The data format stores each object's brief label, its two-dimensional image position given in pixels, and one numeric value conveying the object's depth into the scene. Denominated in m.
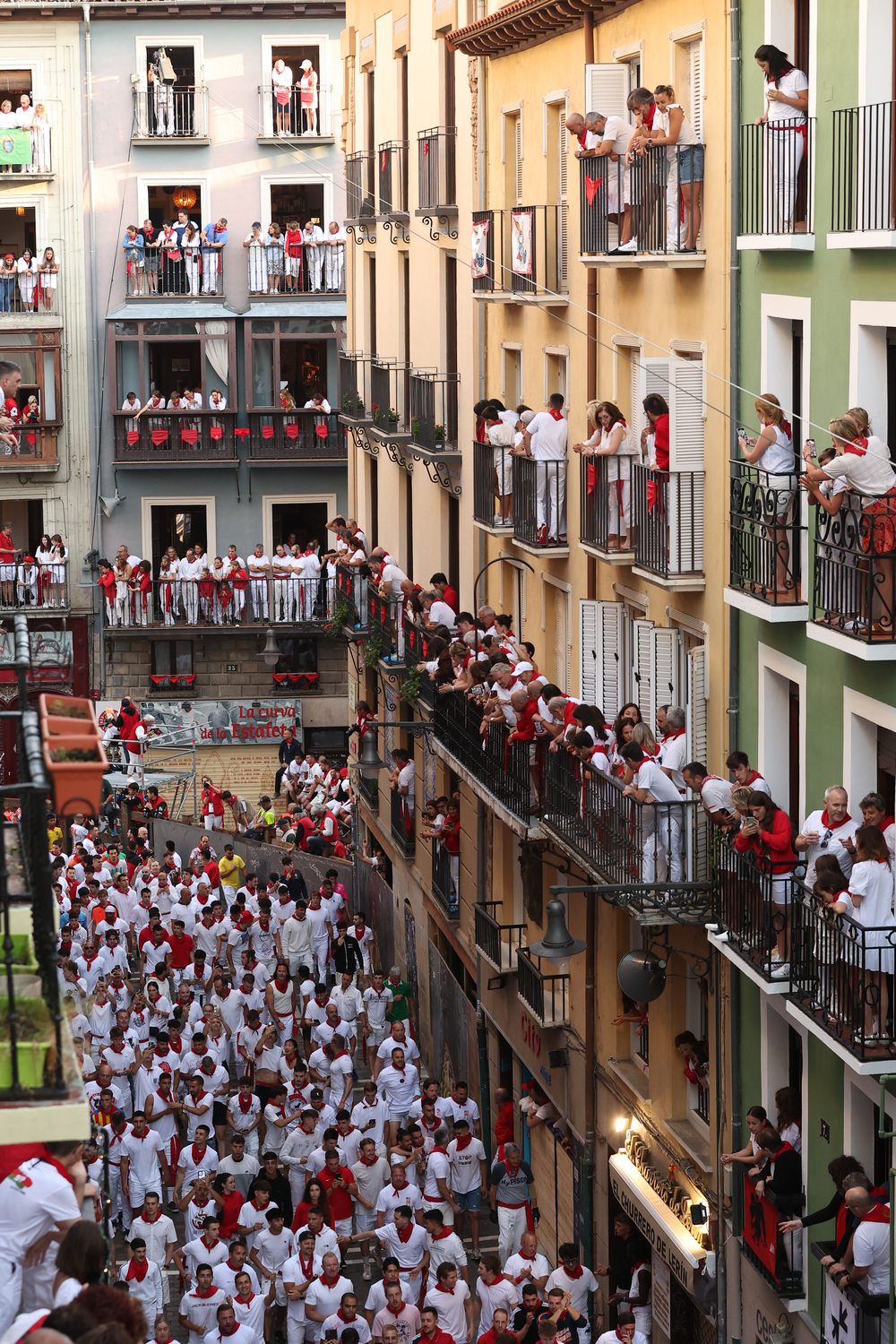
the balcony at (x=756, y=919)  14.62
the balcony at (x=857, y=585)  12.91
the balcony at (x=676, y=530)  17.25
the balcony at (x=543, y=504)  21.72
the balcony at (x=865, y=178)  13.05
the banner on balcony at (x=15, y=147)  43.78
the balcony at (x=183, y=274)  44.44
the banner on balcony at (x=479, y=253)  24.12
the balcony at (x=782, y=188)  14.74
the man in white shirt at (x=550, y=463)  21.42
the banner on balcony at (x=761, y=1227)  15.65
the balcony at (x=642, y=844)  16.84
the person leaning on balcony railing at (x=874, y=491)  12.87
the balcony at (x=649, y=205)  17.06
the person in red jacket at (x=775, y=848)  14.75
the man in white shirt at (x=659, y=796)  16.88
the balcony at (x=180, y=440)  44.44
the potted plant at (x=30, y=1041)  7.43
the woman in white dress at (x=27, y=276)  44.03
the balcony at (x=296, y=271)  44.62
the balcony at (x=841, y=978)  12.97
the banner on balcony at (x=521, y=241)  22.03
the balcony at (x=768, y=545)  14.85
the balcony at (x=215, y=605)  43.88
